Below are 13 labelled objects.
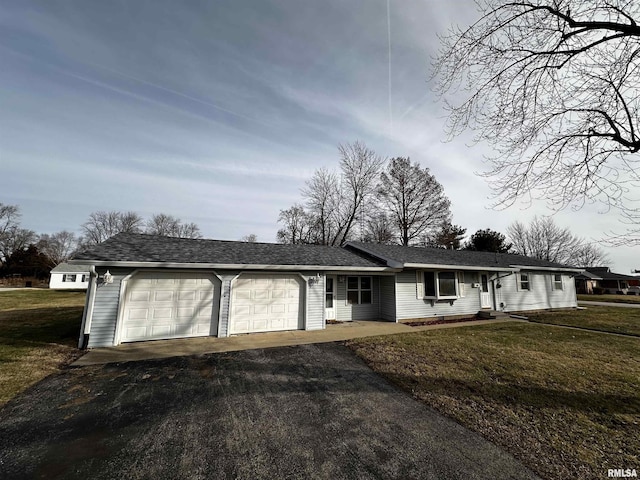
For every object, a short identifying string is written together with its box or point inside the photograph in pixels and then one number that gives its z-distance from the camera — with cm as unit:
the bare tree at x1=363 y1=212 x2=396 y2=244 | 2544
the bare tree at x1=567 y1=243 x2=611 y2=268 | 4144
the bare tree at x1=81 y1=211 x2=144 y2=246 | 4309
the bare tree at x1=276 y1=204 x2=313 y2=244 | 3069
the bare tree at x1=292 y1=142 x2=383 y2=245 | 2461
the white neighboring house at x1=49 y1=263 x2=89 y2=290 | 3666
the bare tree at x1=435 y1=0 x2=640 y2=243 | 456
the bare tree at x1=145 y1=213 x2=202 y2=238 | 4234
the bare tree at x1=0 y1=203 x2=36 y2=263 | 4475
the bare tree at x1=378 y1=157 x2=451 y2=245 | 2348
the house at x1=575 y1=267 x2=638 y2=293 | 3678
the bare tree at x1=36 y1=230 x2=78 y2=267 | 5081
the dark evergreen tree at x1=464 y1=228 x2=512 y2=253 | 2744
